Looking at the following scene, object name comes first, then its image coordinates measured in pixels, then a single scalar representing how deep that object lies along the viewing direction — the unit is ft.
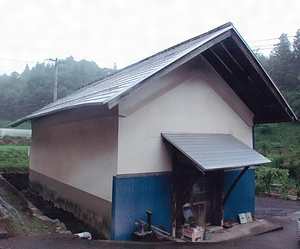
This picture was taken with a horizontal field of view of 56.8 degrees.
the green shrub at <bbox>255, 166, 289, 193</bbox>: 42.78
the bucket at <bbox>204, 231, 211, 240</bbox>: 20.67
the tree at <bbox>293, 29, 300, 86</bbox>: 131.74
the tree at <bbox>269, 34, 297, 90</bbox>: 131.23
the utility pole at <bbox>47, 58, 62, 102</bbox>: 77.69
